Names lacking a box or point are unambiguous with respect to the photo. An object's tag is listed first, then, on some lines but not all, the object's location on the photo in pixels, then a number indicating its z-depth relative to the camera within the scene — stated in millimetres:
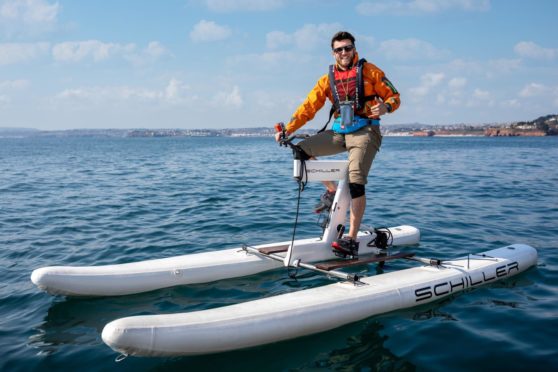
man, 6023
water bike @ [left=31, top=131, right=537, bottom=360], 4113
